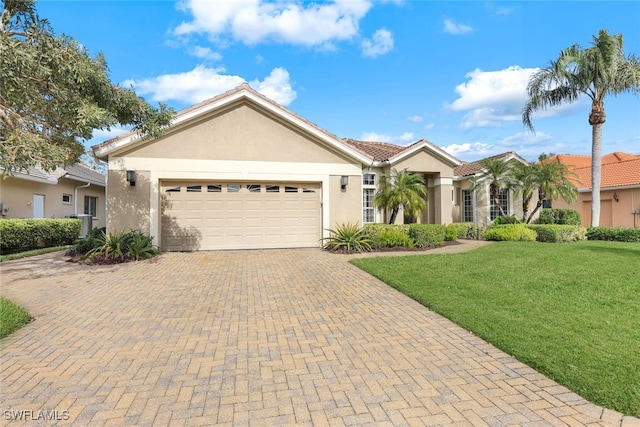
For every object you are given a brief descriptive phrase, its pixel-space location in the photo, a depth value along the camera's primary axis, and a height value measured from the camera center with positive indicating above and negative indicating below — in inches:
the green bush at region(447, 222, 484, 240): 649.7 -32.5
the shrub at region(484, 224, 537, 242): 585.9 -33.6
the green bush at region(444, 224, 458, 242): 561.3 -31.6
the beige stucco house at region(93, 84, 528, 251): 444.5 +54.4
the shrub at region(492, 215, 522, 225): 674.8 -11.3
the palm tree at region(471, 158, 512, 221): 636.1 +78.1
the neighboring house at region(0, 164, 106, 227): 554.9 +46.6
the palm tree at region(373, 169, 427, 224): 544.1 +33.7
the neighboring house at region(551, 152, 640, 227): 774.5 +44.8
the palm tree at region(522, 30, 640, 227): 598.5 +257.8
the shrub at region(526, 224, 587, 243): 581.9 -33.6
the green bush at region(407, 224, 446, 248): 501.6 -30.5
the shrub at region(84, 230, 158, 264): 389.7 -38.4
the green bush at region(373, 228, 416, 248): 485.7 -36.4
